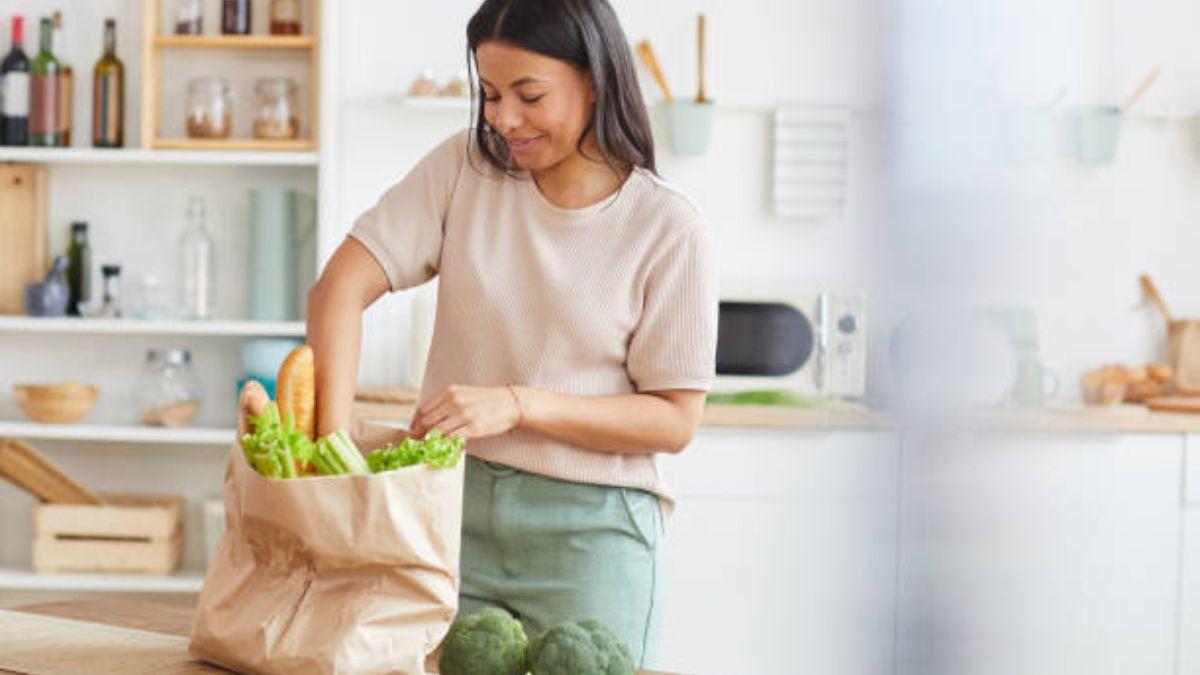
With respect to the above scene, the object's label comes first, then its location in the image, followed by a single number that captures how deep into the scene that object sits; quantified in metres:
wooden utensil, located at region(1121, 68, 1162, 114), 3.76
